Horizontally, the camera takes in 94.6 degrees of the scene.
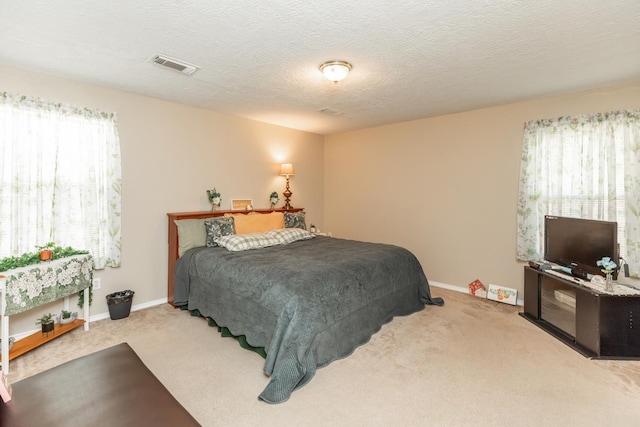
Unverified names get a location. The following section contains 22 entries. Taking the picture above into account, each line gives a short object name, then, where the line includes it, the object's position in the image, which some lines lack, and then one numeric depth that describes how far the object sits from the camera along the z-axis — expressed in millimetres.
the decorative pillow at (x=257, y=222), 4023
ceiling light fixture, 2572
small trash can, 3188
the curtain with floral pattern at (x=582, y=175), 3002
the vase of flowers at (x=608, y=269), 2547
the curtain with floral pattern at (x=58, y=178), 2676
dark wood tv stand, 2461
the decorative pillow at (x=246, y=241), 3389
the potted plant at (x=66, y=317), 2895
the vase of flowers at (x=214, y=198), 4098
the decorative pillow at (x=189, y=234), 3553
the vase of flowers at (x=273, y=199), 4977
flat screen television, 2708
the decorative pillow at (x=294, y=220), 4648
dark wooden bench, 1172
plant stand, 2219
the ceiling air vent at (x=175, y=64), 2518
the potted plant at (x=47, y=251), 2662
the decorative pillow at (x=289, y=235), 3839
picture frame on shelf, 4443
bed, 2180
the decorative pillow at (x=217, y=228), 3659
